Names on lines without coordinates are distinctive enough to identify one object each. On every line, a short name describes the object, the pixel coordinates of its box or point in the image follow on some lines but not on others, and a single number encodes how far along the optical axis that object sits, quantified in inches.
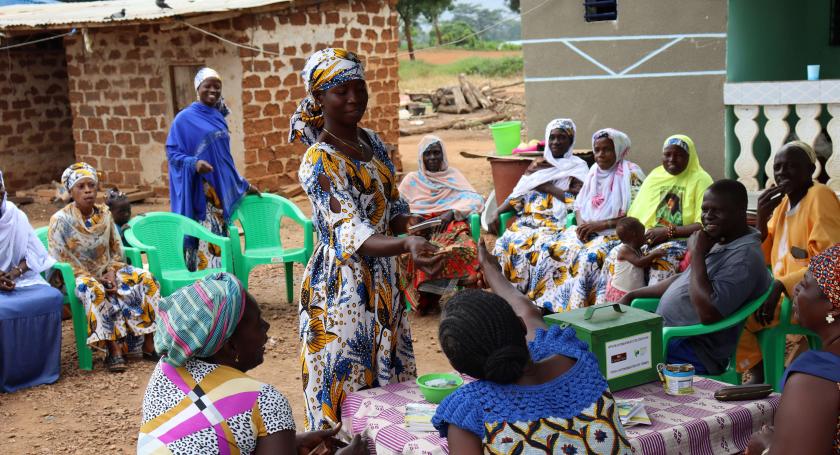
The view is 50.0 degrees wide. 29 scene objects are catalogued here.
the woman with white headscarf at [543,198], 249.6
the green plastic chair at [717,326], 158.1
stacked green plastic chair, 262.8
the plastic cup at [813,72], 290.4
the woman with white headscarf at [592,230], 228.4
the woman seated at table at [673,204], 214.7
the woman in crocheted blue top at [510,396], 81.7
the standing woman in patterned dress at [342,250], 121.0
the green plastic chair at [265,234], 276.2
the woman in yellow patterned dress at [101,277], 229.9
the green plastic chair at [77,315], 229.1
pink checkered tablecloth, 101.2
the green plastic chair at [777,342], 168.7
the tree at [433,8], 1398.9
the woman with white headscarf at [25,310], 217.3
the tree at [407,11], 1349.9
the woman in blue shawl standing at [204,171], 282.5
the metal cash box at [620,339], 113.3
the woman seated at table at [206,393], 88.4
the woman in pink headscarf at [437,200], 261.4
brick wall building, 440.1
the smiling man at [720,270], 156.9
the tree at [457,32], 1728.6
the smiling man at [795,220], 174.2
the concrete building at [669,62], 323.6
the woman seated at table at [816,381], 85.7
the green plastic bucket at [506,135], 349.4
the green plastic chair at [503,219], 272.1
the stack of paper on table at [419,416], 104.5
